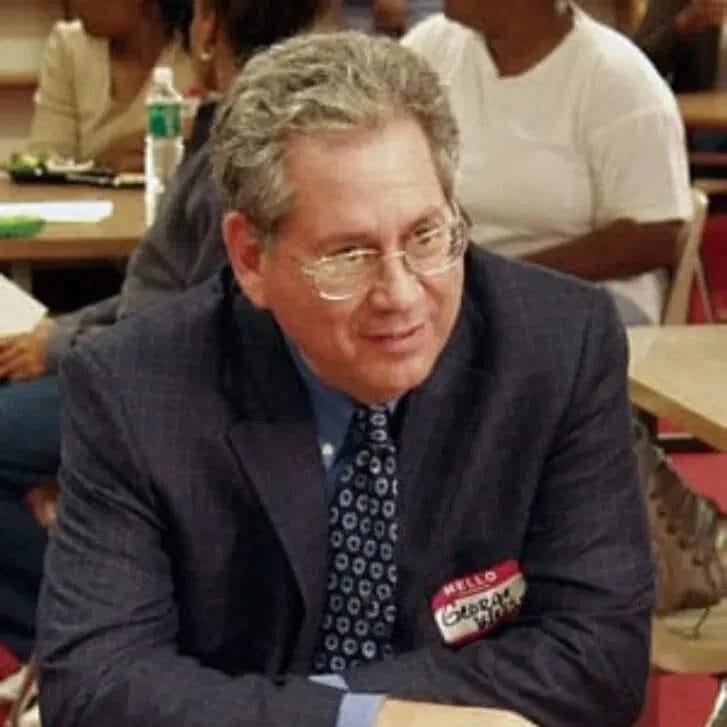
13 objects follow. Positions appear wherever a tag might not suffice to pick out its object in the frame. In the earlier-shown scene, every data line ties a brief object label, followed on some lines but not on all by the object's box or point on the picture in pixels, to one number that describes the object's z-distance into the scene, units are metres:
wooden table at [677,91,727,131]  10.49
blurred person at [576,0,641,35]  12.23
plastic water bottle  6.53
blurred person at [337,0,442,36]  11.58
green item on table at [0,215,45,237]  6.20
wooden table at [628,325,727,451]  3.88
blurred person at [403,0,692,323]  5.63
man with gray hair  2.96
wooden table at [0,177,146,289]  6.14
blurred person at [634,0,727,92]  11.30
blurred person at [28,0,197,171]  7.75
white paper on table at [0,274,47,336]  5.95
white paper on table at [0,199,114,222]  6.48
